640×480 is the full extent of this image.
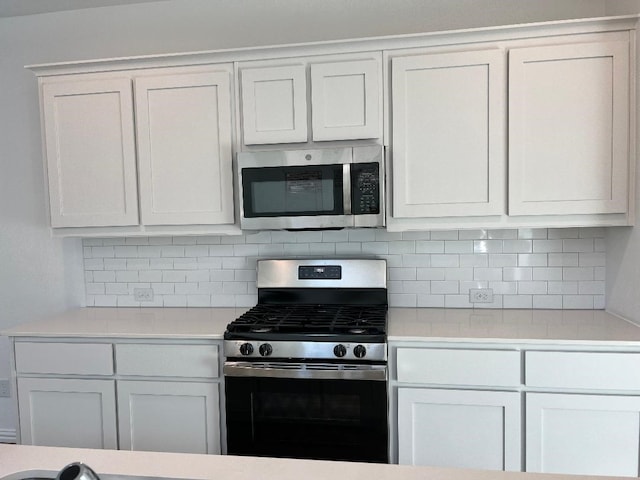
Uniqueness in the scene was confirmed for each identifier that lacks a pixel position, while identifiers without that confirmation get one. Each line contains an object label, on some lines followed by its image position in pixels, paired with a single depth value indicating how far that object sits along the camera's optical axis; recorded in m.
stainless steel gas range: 2.15
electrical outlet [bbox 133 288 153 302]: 3.03
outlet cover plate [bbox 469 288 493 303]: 2.71
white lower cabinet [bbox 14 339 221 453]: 2.34
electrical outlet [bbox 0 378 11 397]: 3.23
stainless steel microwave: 2.37
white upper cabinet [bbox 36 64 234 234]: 2.53
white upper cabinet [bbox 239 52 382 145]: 2.38
